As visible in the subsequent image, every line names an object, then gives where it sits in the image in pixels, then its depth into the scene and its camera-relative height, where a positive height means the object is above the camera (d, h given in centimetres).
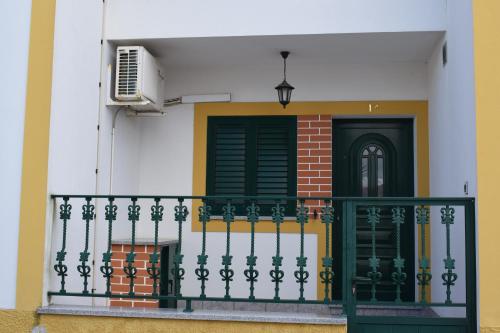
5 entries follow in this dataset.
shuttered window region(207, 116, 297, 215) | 737 +75
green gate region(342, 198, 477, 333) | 475 -43
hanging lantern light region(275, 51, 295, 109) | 701 +151
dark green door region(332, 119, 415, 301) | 728 +53
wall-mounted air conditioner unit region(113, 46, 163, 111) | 642 +152
